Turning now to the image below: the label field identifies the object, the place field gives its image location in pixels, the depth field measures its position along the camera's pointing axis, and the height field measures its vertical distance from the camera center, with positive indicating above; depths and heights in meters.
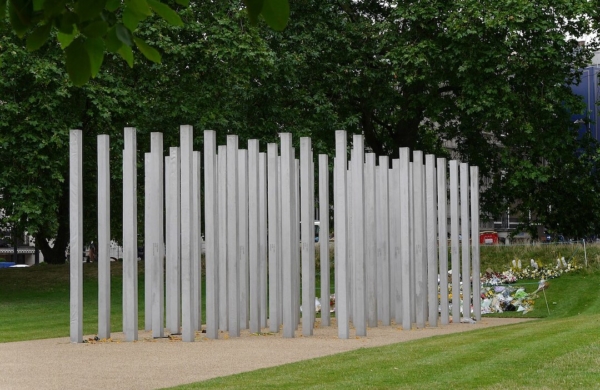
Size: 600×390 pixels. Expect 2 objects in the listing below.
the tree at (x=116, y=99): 28.45 +3.70
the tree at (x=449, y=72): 31.45 +4.74
